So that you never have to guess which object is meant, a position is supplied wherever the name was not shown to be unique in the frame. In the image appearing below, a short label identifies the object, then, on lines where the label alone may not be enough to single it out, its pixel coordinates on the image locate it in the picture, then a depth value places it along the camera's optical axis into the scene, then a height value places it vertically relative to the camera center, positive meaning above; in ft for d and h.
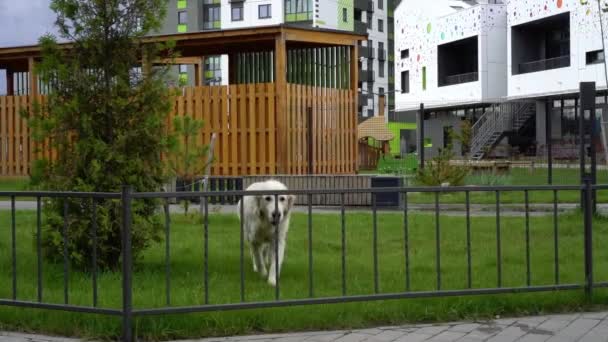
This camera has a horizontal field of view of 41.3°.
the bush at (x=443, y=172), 67.10 -1.00
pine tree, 26.89 +1.75
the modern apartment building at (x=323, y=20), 235.61 +43.99
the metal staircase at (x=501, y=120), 140.56 +7.29
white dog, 26.07 -2.17
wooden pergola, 71.36 +11.39
